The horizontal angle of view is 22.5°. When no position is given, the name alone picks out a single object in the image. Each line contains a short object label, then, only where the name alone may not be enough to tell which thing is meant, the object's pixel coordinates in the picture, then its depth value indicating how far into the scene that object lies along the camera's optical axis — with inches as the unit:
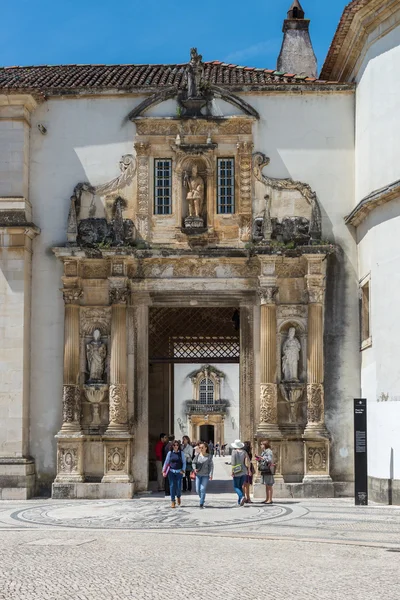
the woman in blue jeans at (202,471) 753.0
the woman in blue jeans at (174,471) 751.1
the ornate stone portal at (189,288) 848.3
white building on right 775.7
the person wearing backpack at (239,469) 765.9
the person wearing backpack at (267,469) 776.9
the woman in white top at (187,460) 912.9
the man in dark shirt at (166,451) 840.4
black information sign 761.0
